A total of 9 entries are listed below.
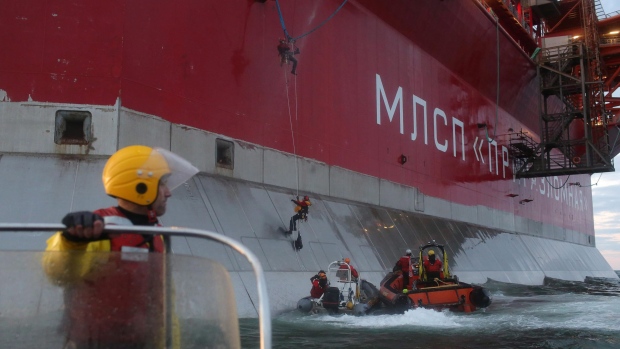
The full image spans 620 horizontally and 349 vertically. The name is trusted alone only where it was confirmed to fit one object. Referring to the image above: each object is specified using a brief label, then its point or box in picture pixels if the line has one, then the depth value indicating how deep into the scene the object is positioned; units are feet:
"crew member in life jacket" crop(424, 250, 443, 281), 46.39
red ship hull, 33.88
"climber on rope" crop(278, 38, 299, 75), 45.39
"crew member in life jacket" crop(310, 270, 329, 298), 38.32
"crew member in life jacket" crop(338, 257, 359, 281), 40.52
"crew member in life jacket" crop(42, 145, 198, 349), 7.82
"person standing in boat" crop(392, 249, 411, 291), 44.80
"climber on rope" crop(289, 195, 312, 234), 42.48
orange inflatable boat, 40.65
